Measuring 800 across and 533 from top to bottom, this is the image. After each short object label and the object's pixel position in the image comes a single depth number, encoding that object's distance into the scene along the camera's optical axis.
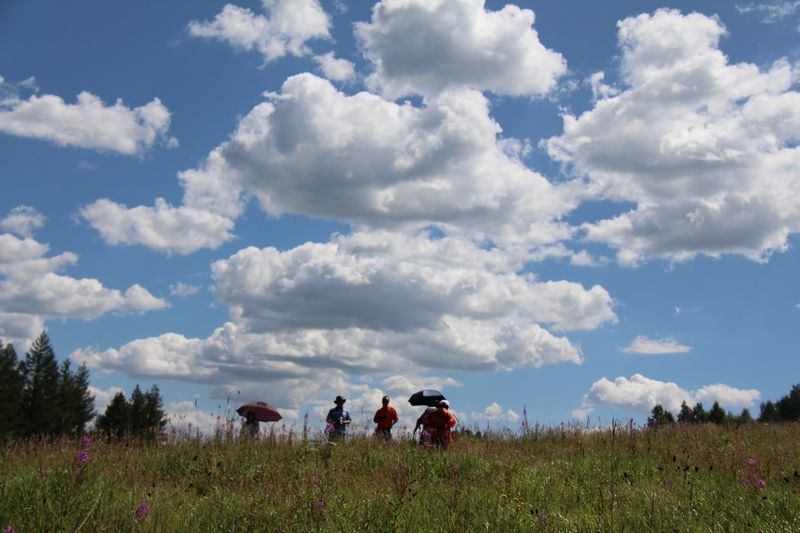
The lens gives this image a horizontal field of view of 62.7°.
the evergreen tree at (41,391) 61.49
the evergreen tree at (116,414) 64.38
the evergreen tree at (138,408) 66.25
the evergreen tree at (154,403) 71.40
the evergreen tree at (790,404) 85.93
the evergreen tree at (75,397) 65.06
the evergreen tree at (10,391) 54.44
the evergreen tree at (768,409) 95.28
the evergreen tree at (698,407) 90.99
